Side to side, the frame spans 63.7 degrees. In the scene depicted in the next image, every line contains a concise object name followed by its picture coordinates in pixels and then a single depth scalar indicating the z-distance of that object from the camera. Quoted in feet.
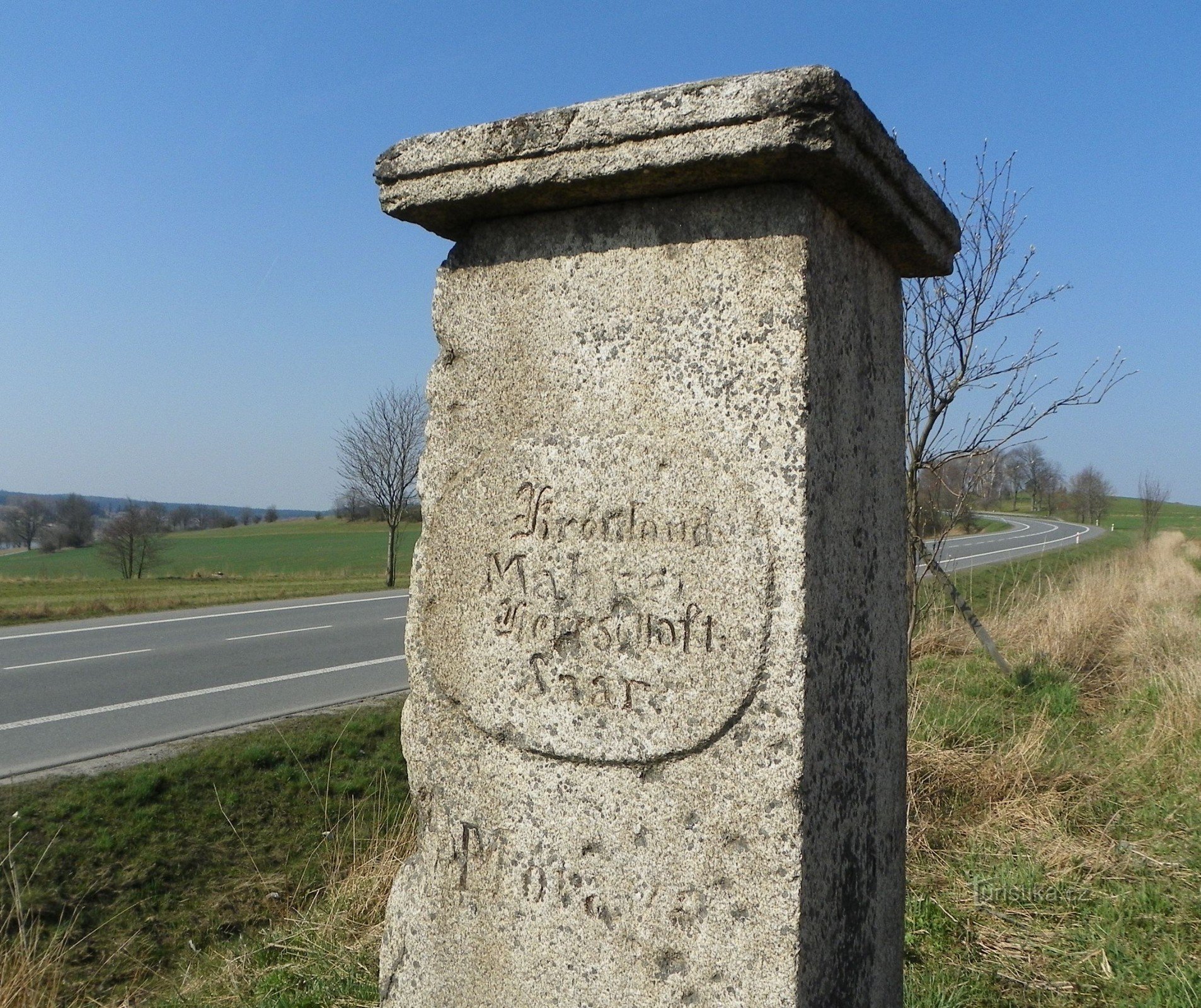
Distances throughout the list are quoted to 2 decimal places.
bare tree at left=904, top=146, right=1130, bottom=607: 20.95
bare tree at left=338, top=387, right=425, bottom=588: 65.86
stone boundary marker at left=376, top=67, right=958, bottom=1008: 5.08
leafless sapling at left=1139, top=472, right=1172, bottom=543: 99.30
